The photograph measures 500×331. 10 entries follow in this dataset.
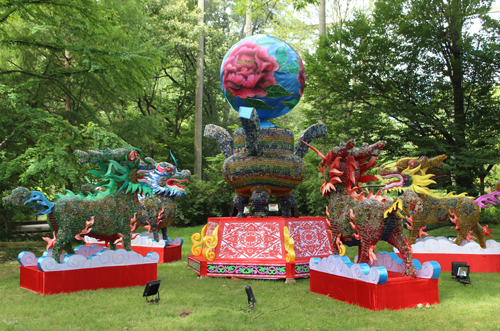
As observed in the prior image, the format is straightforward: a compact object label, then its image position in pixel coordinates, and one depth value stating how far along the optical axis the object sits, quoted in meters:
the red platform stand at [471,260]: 6.79
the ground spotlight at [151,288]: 4.43
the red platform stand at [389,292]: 4.16
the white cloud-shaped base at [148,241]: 8.13
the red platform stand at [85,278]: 5.00
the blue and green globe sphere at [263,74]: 6.54
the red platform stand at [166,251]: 8.05
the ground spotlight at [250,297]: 4.29
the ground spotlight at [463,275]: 5.54
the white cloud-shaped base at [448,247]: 6.89
